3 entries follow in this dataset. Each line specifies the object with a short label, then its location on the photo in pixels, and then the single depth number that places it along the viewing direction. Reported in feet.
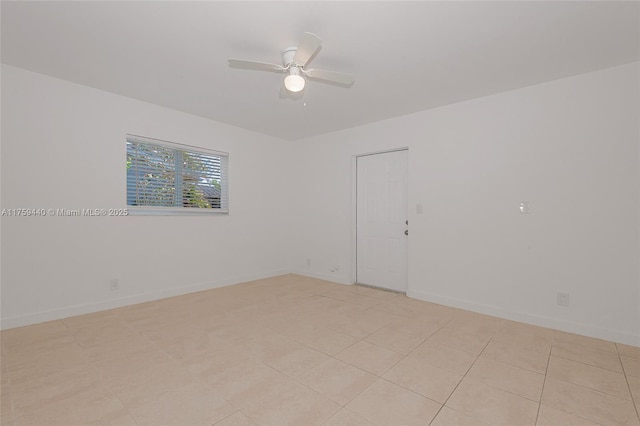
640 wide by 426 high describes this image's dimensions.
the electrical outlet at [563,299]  9.28
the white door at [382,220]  13.65
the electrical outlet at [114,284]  10.94
